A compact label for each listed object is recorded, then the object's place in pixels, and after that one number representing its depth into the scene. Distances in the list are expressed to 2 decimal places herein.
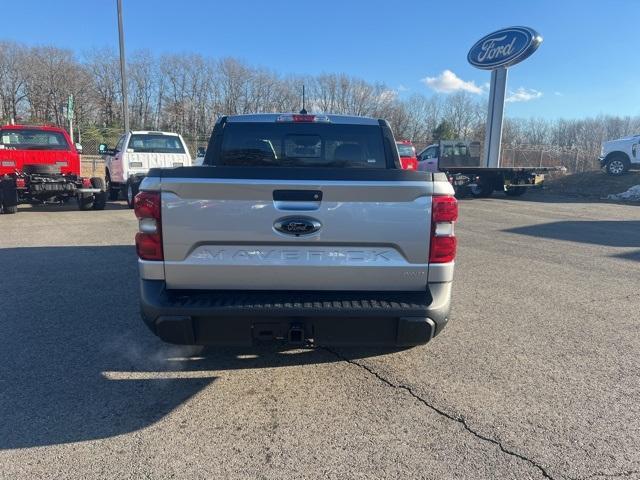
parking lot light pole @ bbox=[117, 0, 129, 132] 18.78
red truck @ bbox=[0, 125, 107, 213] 11.95
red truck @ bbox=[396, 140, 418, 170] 16.58
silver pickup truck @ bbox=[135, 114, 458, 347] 2.92
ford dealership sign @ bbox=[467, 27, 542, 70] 21.55
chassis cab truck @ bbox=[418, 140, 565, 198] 19.30
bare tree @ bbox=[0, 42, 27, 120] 49.06
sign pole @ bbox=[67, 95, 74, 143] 21.81
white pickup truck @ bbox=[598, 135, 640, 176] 22.84
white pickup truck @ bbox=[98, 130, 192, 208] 13.39
